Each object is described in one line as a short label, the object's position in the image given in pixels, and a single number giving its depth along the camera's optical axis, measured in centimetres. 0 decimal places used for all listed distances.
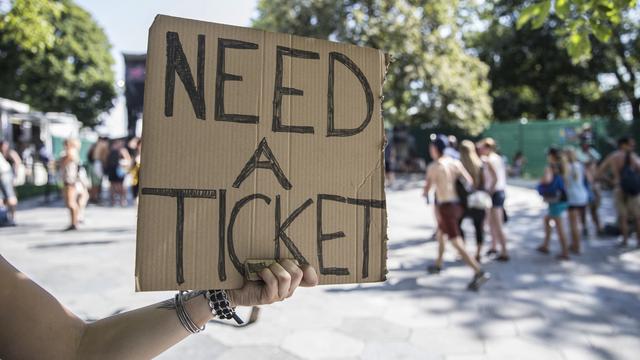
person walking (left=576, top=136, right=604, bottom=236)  837
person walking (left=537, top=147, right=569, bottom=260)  671
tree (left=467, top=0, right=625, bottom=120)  2684
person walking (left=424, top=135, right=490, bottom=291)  519
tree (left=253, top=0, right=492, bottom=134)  1764
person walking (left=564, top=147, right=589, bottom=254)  702
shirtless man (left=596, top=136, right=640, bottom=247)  745
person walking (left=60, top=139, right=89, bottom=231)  826
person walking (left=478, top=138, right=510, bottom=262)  670
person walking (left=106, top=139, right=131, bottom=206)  1109
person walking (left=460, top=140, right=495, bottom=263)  619
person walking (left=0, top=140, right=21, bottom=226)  821
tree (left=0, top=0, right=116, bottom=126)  3177
